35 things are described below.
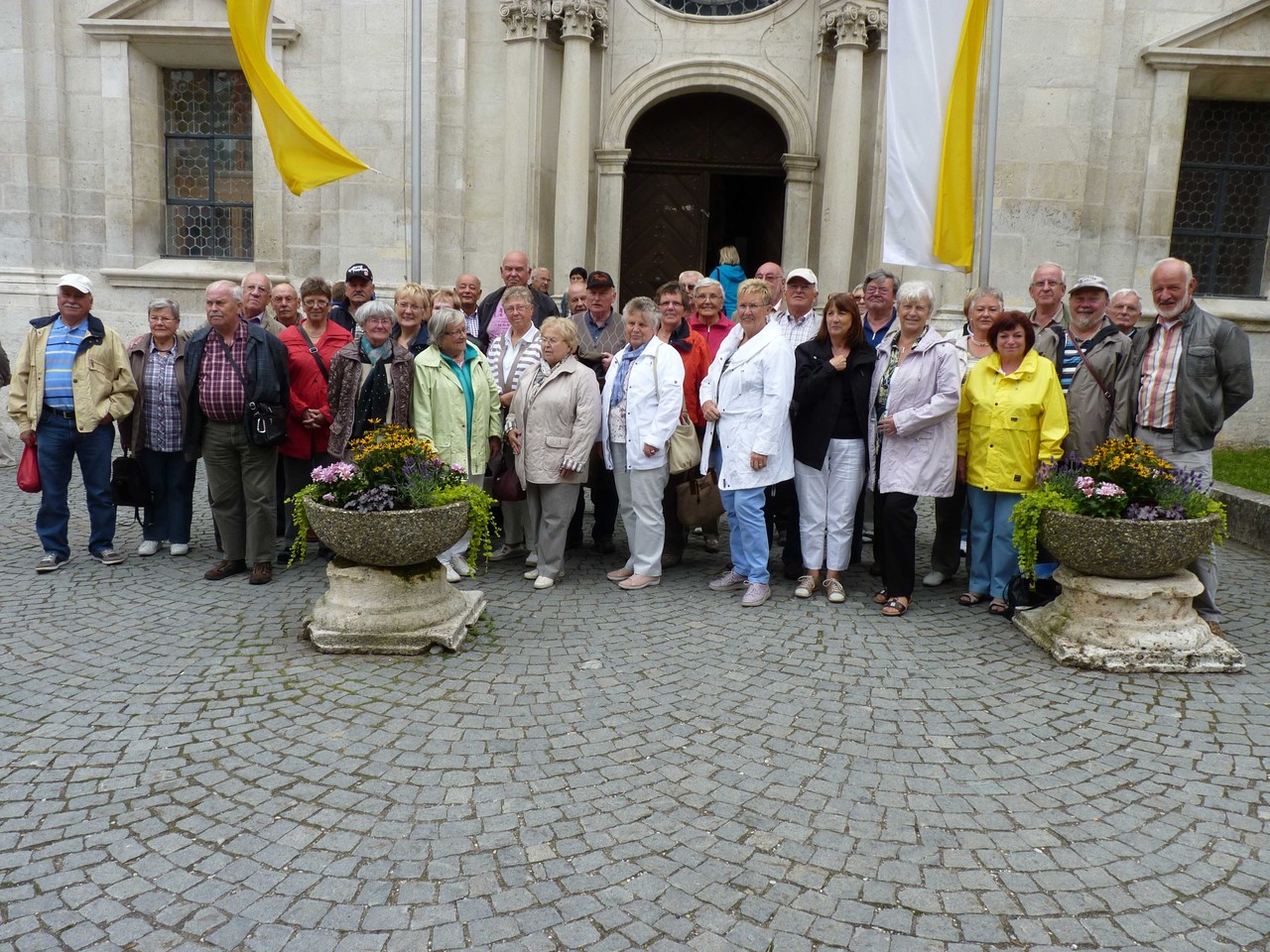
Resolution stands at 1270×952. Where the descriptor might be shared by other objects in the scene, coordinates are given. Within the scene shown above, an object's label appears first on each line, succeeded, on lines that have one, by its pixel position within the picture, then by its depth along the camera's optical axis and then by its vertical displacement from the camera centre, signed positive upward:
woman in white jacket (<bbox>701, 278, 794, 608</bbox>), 6.02 -0.63
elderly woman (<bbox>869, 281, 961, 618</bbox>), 5.81 -0.64
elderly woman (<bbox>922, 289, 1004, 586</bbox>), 6.41 -1.11
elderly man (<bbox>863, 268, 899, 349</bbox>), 6.43 +0.16
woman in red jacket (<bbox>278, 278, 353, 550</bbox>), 6.61 -0.57
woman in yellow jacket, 5.68 -0.57
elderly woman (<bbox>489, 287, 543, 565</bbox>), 6.76 -0.36
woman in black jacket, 6.09 -0.69
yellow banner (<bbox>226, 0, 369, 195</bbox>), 7.96 +1.53
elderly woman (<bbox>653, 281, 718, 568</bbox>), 6.75 -0.34
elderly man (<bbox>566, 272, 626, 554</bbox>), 7.14 -0.25
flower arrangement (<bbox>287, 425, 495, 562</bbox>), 5.14 -0.96
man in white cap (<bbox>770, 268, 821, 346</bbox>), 6.62 +0.10
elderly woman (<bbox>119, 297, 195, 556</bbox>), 6.64 -0.81
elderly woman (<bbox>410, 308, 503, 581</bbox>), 6.04 -0.55
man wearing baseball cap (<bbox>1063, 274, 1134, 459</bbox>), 5.80 -0.32
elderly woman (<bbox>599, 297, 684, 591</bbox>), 6.27 -0.71
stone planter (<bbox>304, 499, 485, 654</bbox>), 4.96 -1.47
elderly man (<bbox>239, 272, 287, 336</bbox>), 6.84 +0.02
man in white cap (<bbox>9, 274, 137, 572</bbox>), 6.46 -0.72
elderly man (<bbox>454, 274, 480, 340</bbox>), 7.79 +0.10
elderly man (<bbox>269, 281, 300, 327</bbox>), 7.29 -0.02
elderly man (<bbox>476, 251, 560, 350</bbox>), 7.89 +0.05
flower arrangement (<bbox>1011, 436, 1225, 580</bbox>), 5.11 -0.82
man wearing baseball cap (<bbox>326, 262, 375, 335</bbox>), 7.37 +0.07
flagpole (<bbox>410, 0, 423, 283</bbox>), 8.68 +1.46
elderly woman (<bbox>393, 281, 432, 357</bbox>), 6.24 -0.06
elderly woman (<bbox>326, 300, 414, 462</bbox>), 5.99 -0.49
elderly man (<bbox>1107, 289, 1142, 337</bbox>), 6.30 +0.20
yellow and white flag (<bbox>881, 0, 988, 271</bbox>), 7.08 +1.49
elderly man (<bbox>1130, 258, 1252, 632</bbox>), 5.44 -0.20
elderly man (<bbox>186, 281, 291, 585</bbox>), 6.28 -0.80
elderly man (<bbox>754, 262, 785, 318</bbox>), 7.41 +0.34
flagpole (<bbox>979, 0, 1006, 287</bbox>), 7.34 +1.46
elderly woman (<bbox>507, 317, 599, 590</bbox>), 6.30 -0.74
